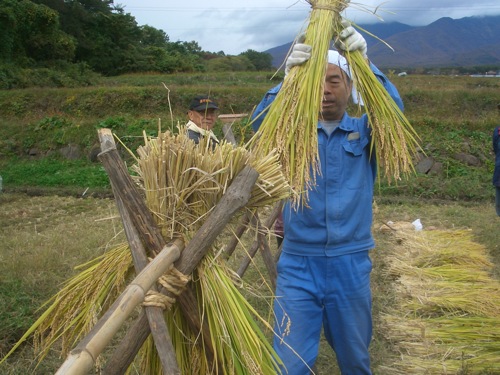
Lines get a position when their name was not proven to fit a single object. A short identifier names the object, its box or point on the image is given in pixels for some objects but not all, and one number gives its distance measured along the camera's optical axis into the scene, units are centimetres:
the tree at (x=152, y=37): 3481
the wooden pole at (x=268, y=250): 336
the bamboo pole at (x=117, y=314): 122
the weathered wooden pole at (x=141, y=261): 154
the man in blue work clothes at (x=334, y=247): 242
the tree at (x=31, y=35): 2282
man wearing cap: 443
